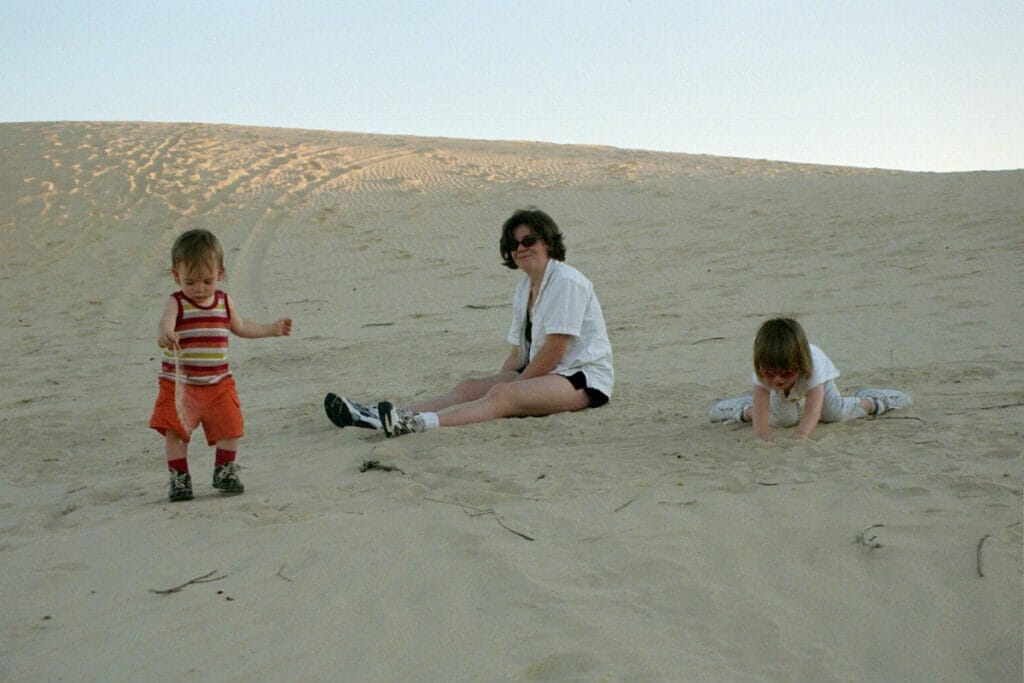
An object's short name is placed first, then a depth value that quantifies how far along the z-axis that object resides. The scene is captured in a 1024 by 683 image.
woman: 5.64
